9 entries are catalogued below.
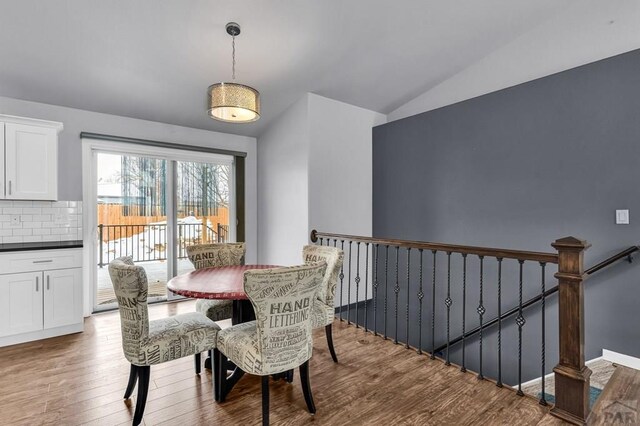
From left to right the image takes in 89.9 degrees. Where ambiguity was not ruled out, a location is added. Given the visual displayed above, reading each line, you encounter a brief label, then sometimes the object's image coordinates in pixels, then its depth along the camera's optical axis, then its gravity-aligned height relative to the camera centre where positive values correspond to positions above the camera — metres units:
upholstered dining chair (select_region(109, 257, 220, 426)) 1.75 -0.70
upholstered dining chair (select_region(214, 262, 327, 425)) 1.58 -0.56
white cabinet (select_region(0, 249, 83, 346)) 2.91 -0.75
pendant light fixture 2.32 +0.86
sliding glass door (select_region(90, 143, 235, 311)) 3.95 +0.09
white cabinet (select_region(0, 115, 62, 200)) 3.03 +0.57
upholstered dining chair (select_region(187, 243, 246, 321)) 2.61 -0.42
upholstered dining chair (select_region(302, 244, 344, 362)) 2.47 -0.63
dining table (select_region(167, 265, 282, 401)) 1.91 -0.46
